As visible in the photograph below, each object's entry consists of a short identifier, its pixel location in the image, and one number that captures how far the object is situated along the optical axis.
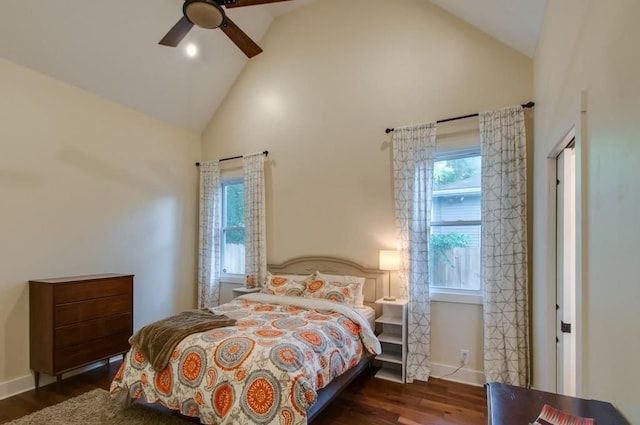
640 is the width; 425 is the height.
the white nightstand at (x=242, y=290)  4.41
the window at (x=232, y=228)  5.08
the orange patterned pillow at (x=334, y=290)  3.59
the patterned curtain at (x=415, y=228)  3.43
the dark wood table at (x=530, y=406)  1.08
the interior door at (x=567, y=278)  2.13
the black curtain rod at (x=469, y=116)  3.09
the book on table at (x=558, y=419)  1.03
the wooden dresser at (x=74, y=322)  3.20
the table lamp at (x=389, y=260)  3.53
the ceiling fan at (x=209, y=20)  2.39
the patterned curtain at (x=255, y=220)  4.59
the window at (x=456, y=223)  3.44
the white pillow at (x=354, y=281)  3.64
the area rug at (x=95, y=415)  2.62
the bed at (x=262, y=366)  2.06
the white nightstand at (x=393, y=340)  3.42
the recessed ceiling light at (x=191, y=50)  4.21
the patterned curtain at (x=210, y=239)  5.03
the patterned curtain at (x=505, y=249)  3.03
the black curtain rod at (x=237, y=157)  4.70
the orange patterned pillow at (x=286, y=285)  3.86
